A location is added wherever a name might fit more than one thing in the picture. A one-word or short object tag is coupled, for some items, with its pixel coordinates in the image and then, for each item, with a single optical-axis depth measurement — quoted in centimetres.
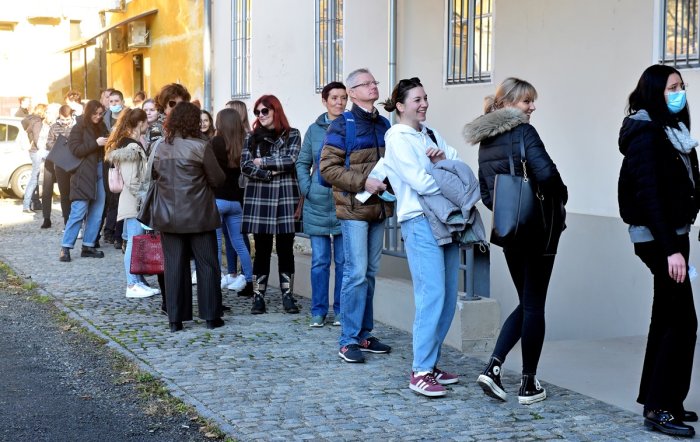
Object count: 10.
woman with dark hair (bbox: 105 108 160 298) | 989
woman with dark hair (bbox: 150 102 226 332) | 812
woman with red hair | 858
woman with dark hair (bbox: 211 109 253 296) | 909
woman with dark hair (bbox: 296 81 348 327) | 804
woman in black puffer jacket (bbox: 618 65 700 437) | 521
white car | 2159
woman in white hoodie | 611
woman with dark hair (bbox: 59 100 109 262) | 1240
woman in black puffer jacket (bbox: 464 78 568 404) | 568
